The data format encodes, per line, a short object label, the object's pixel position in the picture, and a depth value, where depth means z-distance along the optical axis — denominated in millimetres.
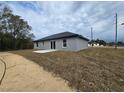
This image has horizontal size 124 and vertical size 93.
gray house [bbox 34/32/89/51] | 10773
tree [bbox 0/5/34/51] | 19157
